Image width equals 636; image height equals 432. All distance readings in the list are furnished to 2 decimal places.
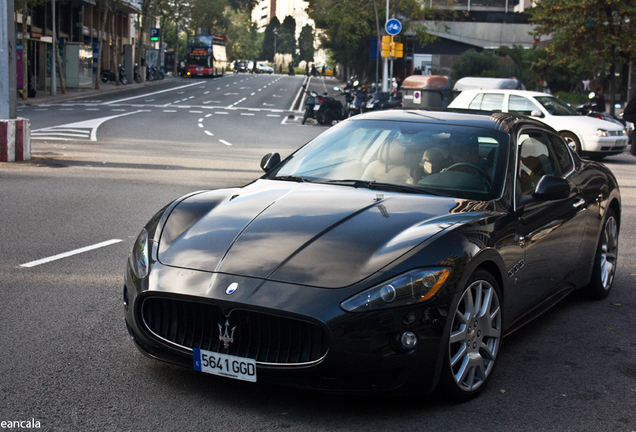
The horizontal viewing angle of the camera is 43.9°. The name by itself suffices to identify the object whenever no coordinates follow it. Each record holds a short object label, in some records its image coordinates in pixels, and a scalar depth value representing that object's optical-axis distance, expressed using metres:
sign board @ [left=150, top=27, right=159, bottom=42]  81.38
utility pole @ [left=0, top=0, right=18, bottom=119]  14.41
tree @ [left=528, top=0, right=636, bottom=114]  27.06
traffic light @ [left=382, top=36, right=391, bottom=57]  33.66
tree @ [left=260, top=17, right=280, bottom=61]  188.50
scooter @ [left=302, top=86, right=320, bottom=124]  28.33
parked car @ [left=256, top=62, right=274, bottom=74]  131.00
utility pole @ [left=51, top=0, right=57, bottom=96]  41.31
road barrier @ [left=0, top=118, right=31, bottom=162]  14.16
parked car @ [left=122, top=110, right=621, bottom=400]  3.49
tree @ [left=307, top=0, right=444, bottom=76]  53.09
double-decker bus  82.25
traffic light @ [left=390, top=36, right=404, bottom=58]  33.38
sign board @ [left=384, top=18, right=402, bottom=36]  31.70
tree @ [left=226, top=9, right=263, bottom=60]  142.25
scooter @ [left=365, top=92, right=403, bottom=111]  28.78
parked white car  17.72
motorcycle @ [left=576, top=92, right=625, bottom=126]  23.81
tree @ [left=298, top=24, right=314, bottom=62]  175.12
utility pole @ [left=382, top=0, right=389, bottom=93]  38.00
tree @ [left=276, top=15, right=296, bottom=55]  184.75
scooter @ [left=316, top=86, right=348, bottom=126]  28.16
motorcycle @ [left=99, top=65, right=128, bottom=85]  60.65
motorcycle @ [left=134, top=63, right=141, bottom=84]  66.50
